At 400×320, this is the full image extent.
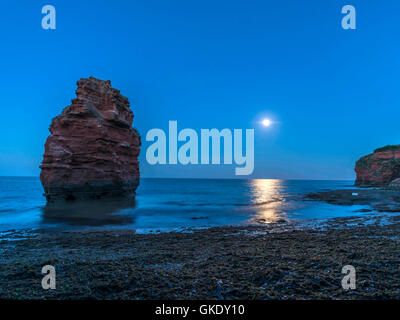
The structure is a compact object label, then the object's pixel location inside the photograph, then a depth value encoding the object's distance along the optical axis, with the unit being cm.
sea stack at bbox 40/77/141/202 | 2808
